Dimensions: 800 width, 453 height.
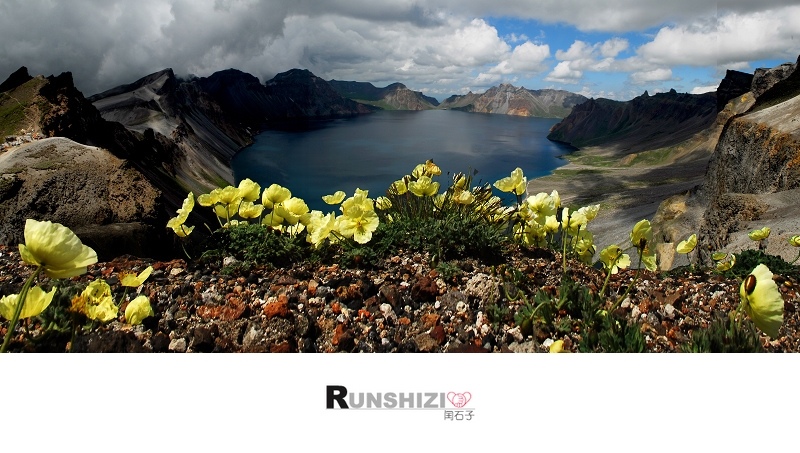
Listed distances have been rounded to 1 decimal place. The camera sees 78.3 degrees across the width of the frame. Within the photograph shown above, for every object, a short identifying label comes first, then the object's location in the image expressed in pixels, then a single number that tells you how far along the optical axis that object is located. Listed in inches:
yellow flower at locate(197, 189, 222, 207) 93.9
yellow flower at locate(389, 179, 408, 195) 109.3
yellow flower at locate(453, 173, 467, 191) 104.7
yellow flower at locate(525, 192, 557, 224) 87.7
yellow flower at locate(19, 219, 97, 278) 42.1
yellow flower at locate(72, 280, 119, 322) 56.6
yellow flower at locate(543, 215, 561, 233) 91.4
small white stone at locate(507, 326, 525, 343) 67.9
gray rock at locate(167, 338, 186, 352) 62.7
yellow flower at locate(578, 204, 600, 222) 87.2
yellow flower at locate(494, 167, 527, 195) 83.3
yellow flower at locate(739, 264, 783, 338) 47.3
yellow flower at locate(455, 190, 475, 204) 92.8
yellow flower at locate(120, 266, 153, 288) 60.2
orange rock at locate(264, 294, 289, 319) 69.1
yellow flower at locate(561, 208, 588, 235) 89.2
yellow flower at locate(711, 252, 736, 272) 89.8
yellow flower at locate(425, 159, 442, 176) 103.4
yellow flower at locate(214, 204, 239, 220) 100.0
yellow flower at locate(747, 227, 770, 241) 98.4
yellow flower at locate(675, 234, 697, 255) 84.1
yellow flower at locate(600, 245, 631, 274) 78.3
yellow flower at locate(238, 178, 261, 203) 95.2
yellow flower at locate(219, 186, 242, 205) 93.2
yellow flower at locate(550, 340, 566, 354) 54.0
